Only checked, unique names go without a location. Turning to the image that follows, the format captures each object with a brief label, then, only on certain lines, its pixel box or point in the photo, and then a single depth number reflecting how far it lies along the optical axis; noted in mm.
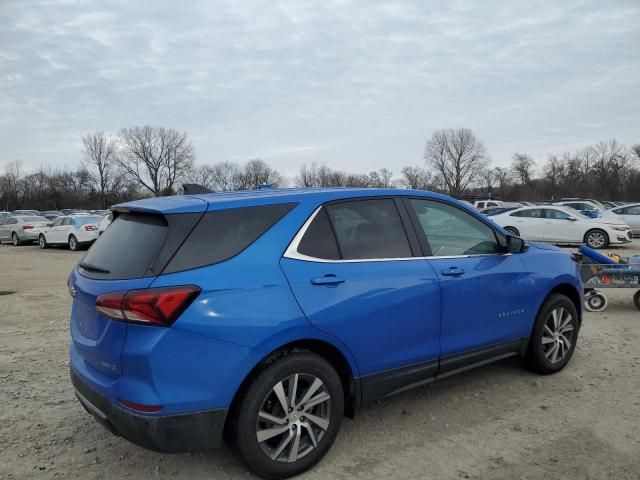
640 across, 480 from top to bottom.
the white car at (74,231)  19453
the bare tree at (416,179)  103075
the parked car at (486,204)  35125
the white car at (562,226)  16641
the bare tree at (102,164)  90688
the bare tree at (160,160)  91438
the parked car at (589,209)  20505
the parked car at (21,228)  23281
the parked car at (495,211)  20625
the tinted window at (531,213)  17906
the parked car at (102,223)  18562
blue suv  2576
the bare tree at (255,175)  86938
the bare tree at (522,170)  102875
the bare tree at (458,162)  103188
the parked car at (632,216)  20562
